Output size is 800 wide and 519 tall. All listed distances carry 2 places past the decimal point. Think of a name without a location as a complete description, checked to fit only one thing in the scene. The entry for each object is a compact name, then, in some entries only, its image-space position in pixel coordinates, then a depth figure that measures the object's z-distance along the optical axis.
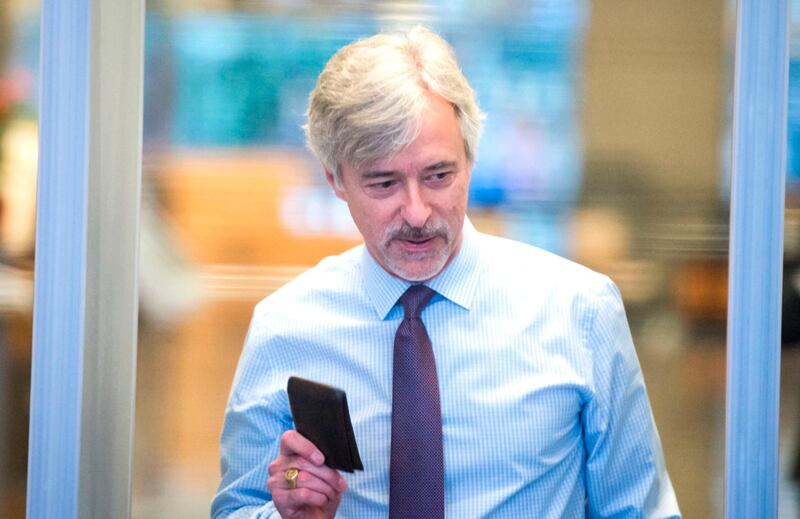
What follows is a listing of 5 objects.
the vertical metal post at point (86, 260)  4.59
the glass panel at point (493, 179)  4.61
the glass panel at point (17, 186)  4.73
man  3.52
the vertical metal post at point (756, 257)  4.35
